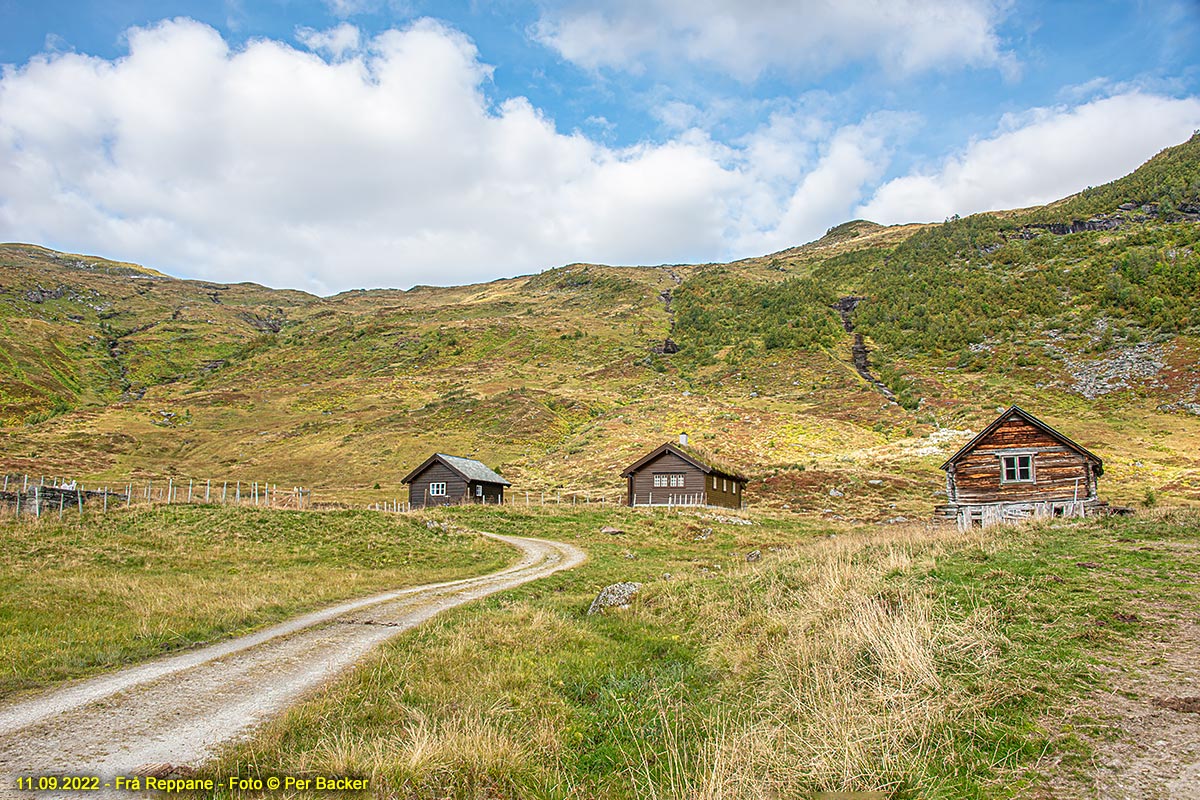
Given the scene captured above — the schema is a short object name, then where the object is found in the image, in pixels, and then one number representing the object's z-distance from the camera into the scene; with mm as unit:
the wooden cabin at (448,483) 57938
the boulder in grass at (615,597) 17203
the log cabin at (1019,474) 36219
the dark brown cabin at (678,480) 57091
